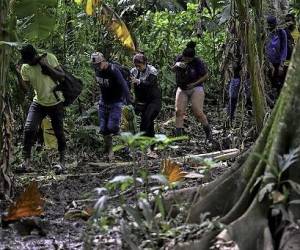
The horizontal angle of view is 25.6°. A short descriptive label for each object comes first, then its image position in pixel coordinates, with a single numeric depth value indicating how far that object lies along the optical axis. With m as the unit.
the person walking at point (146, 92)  10.95
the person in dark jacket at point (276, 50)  11.28
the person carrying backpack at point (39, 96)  9.32
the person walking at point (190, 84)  11.25
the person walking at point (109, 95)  10.38
